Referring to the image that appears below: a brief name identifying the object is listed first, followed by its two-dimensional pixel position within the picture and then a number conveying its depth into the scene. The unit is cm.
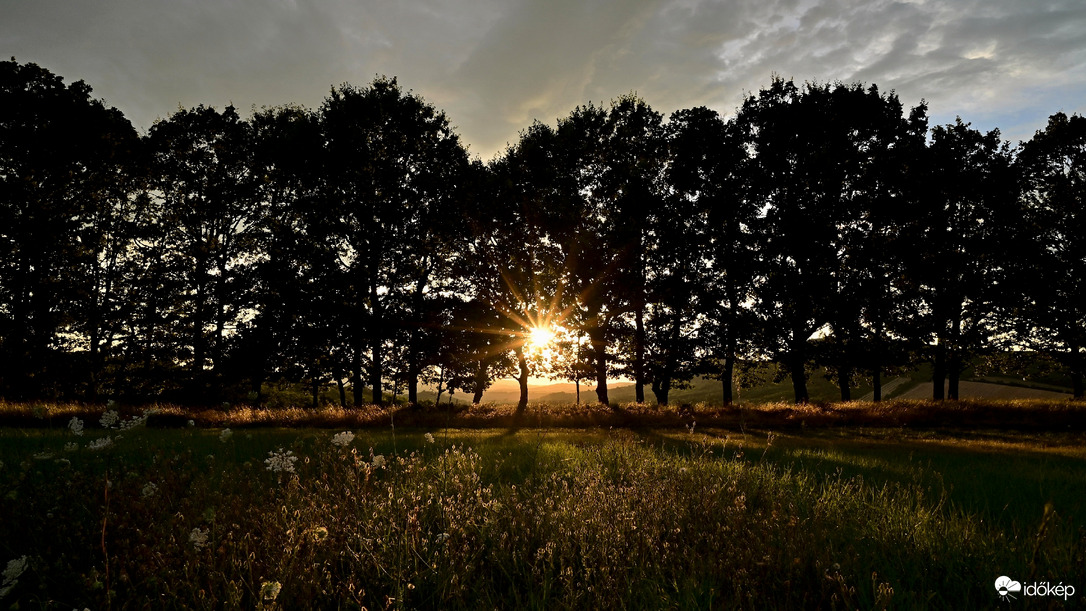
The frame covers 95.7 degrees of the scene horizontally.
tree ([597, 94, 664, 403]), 2508
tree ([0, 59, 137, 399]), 2202
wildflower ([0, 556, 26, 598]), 225
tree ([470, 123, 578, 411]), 2450
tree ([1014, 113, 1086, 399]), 2478
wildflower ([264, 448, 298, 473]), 386
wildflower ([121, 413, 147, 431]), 392
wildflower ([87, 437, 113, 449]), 382
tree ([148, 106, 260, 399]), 2628
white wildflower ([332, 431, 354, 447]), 354
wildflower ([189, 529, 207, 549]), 269
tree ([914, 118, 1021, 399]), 2578
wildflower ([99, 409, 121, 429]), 417
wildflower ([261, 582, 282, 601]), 198
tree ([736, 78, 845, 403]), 2542
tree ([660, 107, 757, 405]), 2684
